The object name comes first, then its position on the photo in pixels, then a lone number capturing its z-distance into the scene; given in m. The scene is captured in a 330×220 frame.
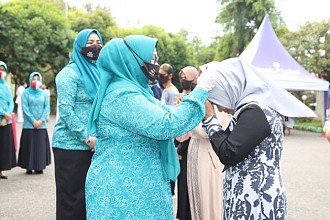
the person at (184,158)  4.32
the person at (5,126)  6.94
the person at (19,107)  17.89
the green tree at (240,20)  28.69
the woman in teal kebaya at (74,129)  3.43
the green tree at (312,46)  20.58
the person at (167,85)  5.69
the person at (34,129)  7.55
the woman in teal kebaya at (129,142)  2.22
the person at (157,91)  6.48
